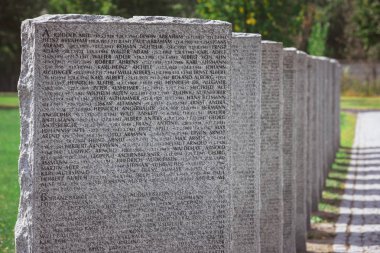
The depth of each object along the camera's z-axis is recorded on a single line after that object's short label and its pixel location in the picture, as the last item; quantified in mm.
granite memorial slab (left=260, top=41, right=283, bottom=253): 7934
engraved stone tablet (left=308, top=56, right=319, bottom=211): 11695
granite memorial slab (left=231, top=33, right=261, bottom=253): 6820
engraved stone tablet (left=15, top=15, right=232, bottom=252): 4547
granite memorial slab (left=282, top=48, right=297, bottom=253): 8859
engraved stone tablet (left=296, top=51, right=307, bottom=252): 9711
